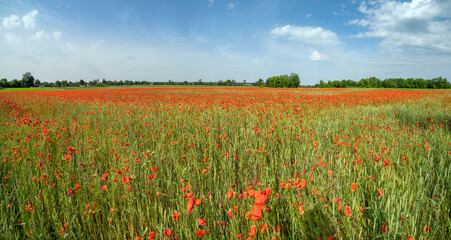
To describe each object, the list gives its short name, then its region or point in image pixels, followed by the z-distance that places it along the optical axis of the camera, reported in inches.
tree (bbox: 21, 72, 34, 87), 3594.0
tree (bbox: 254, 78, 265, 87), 4769.9
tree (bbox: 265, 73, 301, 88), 3939.5
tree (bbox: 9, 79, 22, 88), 3283.5
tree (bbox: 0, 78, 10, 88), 3171.8
